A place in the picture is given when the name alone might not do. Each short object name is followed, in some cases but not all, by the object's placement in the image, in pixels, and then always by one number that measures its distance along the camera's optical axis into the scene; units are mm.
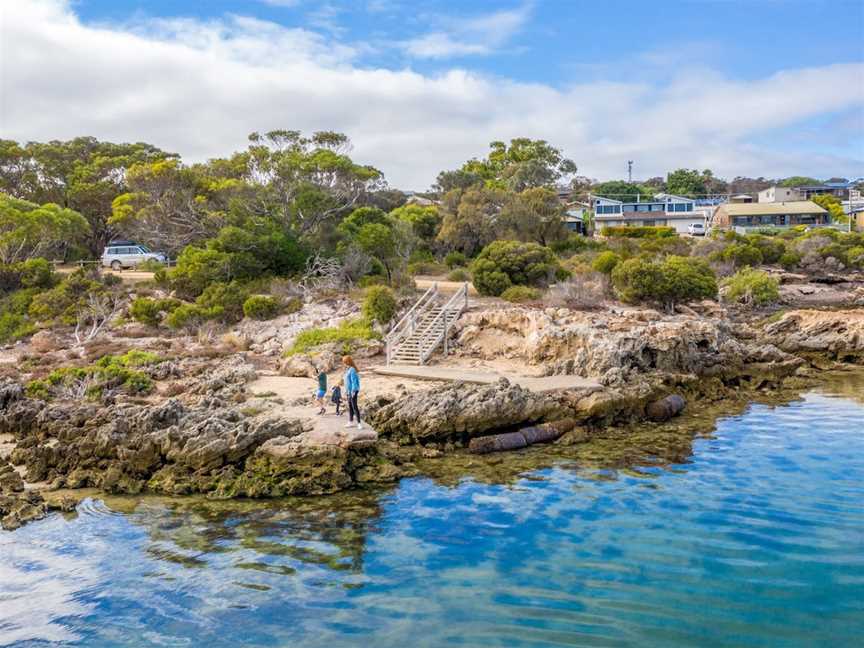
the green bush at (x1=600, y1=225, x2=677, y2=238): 65938
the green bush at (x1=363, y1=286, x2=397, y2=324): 27016
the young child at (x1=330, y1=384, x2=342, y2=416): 16750
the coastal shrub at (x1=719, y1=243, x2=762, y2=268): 48816
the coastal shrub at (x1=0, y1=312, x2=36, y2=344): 30703
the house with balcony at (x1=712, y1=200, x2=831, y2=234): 77812
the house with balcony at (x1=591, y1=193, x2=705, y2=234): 81250
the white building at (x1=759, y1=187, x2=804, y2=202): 97188
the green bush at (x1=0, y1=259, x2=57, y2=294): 35156
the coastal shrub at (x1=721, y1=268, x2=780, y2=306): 39719
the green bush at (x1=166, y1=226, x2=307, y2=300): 34062
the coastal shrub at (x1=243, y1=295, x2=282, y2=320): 30312
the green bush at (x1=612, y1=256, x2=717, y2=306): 33844
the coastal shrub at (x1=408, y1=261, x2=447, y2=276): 43341
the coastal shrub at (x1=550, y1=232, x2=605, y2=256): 48750
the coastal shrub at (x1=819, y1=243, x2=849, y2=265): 52888
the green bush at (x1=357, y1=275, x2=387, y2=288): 34500
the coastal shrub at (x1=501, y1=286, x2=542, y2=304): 31703
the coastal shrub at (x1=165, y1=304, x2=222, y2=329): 30375
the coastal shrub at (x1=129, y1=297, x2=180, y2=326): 30953
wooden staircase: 23594
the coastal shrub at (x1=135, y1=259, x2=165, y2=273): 42062
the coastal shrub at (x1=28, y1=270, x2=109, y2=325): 31844
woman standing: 15250
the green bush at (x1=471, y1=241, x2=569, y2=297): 33406
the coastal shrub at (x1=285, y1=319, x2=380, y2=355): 25516
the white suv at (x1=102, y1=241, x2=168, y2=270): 45438
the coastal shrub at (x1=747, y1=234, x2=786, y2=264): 52562
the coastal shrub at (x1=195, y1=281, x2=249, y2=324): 31109
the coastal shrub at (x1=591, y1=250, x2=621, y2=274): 37844
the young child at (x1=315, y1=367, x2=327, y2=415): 16734
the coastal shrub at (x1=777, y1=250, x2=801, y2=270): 51656
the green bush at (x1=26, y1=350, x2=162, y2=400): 20516
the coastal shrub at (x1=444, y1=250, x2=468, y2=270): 45656
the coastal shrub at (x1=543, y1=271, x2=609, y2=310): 30672
